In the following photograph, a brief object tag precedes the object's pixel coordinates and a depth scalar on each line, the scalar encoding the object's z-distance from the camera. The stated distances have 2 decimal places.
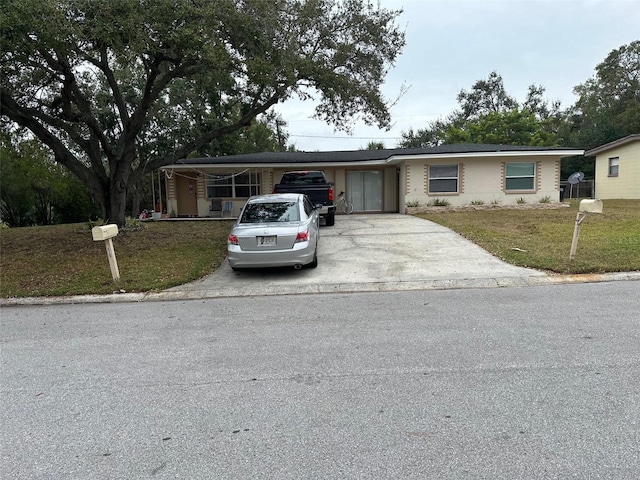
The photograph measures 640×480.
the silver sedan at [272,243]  8.18
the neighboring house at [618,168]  23.05
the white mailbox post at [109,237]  7.63
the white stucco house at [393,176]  19.16
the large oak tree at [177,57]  8.58
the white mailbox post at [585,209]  7.98
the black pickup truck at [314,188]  15.09
